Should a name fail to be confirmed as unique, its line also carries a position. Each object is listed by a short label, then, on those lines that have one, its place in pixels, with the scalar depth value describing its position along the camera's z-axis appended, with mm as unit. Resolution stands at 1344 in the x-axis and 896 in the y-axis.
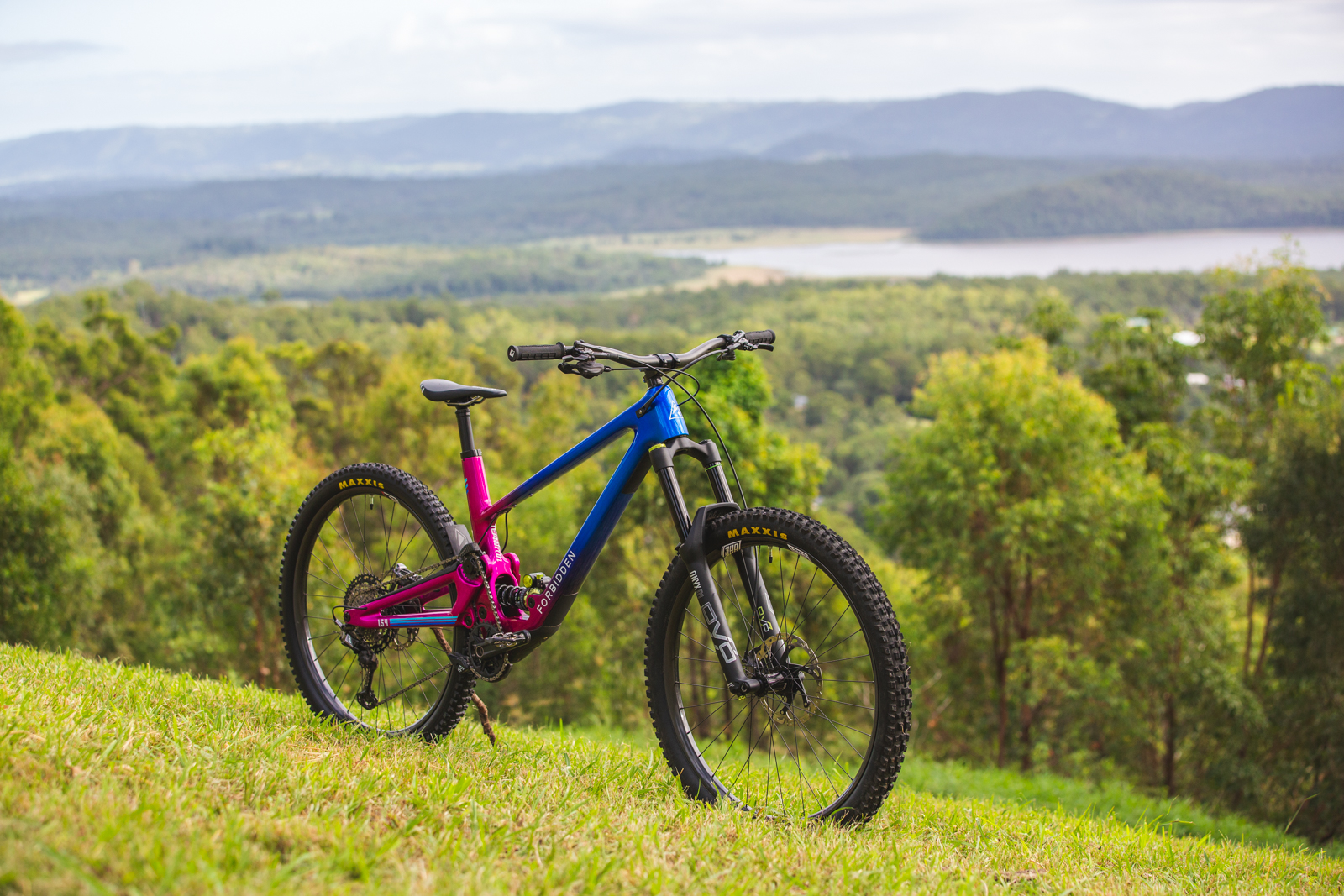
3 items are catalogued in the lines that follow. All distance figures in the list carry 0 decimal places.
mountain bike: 3336
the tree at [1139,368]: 23750
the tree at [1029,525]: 18344
